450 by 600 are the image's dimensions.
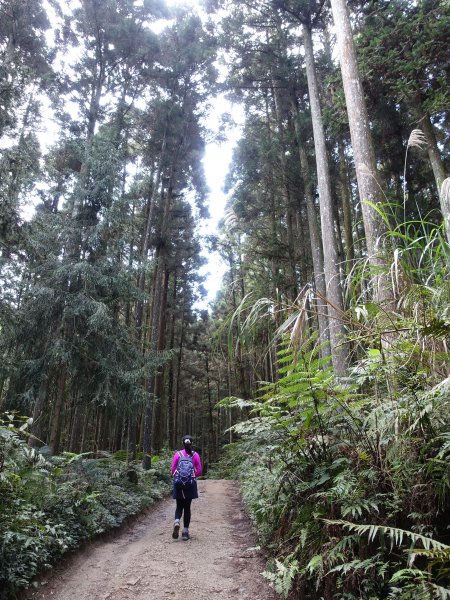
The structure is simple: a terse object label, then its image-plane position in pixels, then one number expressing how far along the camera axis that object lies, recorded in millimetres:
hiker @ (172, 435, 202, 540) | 6309
